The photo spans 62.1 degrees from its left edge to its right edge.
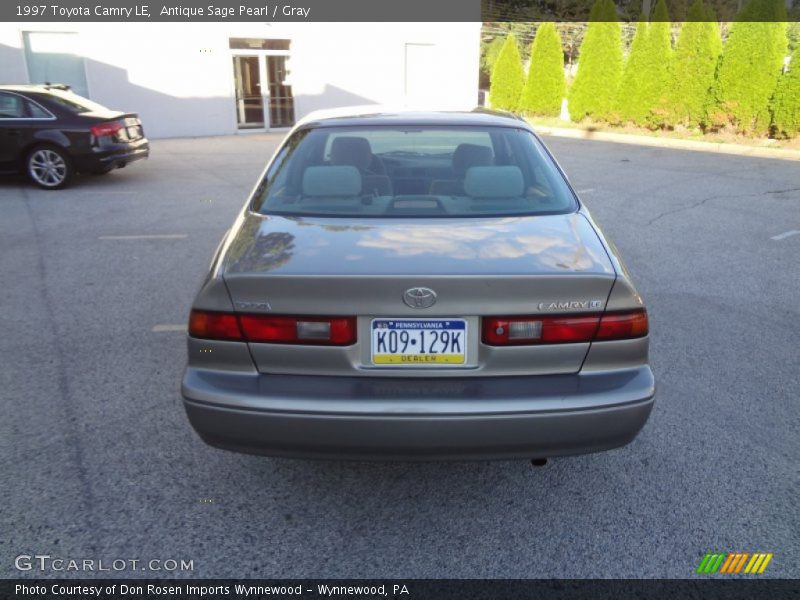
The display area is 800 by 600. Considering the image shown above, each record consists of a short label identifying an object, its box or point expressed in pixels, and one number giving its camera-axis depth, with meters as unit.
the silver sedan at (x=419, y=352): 2.27
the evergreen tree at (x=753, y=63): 15.12
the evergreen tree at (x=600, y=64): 18.61
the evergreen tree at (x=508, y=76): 22.56
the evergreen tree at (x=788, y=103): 14.56
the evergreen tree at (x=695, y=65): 16.41
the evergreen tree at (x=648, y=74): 17.30
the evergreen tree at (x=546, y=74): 20.83
